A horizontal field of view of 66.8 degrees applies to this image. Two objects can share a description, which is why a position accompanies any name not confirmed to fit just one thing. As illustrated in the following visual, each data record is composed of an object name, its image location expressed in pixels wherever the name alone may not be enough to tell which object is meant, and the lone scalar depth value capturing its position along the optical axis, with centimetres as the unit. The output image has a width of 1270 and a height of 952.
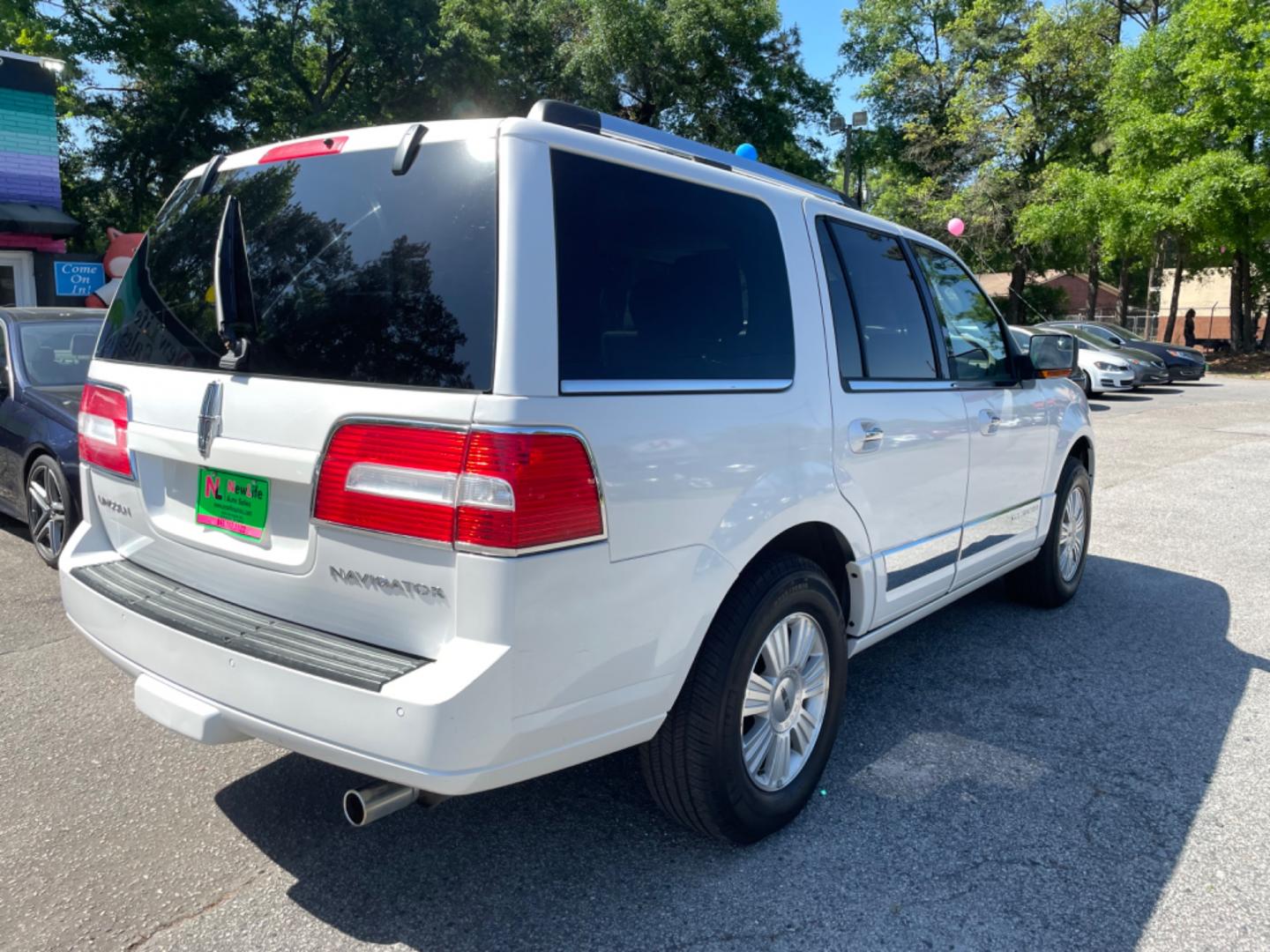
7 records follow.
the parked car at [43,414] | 548
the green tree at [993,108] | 3014
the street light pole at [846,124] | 2012
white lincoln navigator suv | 216
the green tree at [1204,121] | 2375
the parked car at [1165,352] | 2102
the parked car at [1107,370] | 1884
